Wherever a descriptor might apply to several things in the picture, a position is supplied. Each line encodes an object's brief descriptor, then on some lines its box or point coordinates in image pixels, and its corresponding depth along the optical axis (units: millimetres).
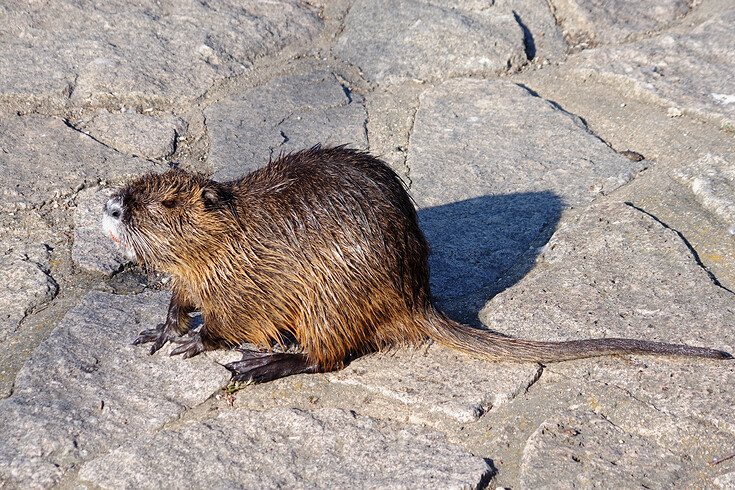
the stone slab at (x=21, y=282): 5648
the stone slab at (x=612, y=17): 9442
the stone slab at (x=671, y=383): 4523
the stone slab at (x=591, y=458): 4160
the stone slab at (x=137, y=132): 7617
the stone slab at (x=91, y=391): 4453
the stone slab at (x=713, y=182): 6293
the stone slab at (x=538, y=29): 9336
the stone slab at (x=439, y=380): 4824
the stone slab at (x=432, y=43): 9008
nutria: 5266
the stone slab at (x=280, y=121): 7652
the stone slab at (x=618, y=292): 5309
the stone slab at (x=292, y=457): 4246
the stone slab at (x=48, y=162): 6937
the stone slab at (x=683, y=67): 7824
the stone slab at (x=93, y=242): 6223
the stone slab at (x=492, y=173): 6551
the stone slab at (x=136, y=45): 8203
